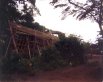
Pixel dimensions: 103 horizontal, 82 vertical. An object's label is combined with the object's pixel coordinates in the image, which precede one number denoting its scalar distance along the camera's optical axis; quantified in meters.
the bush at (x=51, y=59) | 7.30
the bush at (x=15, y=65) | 6.80
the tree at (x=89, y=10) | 7.43
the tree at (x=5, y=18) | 7.80
